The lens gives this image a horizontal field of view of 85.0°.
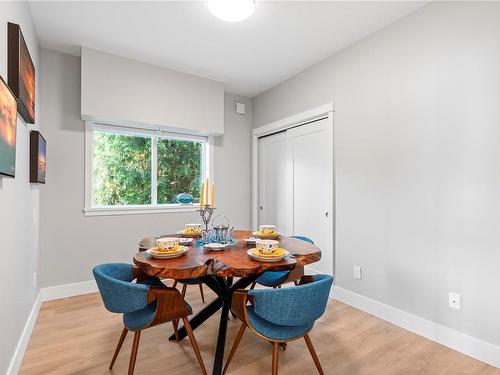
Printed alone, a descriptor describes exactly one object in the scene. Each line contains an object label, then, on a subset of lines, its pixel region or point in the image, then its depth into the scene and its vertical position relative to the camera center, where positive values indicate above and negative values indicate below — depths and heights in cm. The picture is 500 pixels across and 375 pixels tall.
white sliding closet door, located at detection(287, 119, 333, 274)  316 +6
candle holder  198 -32
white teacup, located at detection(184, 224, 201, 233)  242 -34
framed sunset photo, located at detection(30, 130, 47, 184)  228 +28
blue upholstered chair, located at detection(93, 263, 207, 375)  150 -66
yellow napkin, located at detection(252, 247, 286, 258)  162 -38
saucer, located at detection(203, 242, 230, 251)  185 -39
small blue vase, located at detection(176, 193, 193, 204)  352 -10
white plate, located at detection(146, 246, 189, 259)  166 -40
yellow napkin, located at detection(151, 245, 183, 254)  168 -38
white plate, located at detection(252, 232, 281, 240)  223 -38
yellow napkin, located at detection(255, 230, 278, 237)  227 -36
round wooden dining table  147 -42
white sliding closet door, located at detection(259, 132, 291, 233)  386 +13
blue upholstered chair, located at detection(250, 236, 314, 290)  223 -74
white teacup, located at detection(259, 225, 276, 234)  230 -34
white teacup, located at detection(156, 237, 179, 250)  171 -34
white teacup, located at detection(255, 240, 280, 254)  166 -35
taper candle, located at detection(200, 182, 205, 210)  187 -4
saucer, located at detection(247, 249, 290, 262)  158 -40
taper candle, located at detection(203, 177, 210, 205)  187 -3
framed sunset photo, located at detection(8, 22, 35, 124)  162 +75
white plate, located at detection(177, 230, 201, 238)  234 -39
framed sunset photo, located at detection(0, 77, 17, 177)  132 +31
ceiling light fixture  188 +128
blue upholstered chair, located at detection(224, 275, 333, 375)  139 -63
